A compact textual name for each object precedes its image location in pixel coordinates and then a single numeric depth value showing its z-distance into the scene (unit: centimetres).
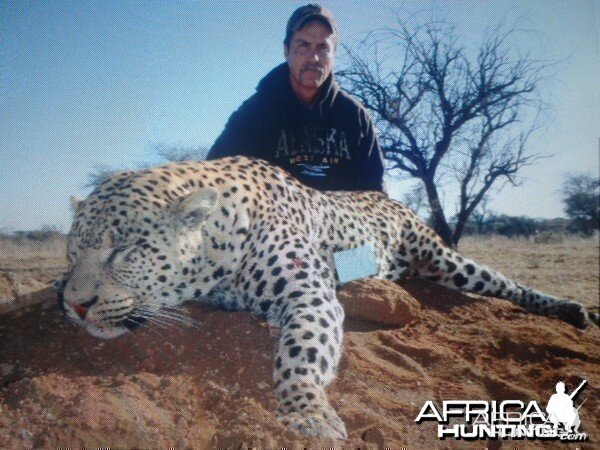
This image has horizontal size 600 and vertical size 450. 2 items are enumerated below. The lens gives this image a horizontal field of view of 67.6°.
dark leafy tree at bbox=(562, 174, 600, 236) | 1280
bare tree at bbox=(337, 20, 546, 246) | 835
